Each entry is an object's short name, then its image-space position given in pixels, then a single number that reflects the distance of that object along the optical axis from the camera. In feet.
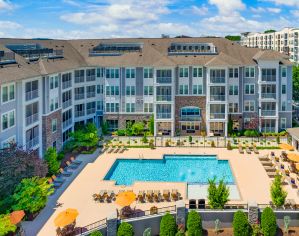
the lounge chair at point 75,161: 88.30
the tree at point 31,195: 57.84
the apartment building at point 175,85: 114.36
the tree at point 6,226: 48.13
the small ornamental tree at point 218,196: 58.32
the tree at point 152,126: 118.09
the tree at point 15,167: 60.50
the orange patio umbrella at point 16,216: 50.59
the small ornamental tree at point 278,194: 58.76
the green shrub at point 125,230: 52.28
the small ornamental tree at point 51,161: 78.11
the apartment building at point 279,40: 232.04
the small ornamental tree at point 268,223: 53.73
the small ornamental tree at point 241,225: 53.14
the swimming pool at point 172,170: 81.01
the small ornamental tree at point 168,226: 53.11
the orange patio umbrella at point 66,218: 51.10
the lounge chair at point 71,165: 85.08
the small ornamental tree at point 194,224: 53.38
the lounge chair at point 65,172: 79.36
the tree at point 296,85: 147.79
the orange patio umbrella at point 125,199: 58.22
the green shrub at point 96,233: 49.22
